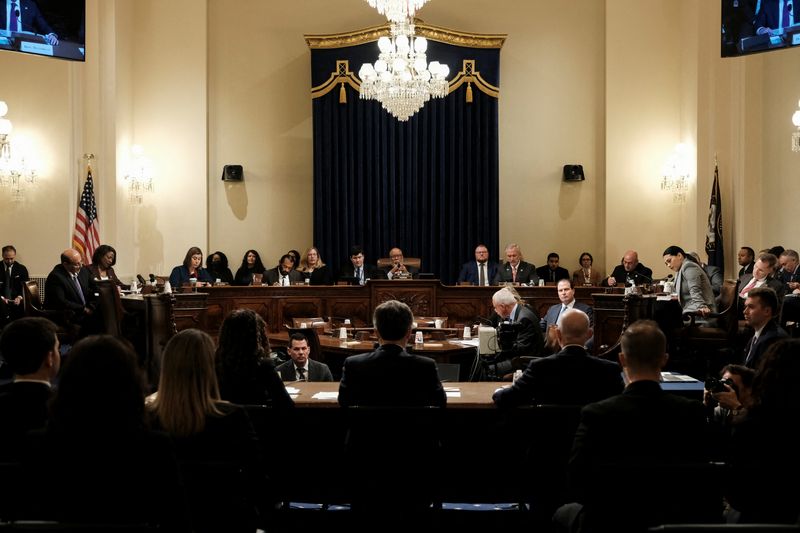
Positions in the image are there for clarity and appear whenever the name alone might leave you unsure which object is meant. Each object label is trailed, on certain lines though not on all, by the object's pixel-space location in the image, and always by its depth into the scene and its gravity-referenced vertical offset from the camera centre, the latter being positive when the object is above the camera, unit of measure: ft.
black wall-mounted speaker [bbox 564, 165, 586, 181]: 46.75 +4.22
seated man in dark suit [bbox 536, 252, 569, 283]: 45.38 -0.95
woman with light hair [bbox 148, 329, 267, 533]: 10.68 -2.10
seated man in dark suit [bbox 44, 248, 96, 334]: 35.01 -1.55
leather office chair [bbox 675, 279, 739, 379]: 32.48 -3.07
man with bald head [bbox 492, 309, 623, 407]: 13.64 -2.02
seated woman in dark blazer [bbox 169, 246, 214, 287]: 40.37 -0.87
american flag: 40.09 +1.22
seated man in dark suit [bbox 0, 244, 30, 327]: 39.40 -1.10
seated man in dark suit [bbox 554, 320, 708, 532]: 9.58 -2.34
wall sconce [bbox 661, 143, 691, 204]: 44.37 +3.96
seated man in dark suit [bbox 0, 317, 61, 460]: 10.18 -1.47
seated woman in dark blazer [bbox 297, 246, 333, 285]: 39.60 -0.78
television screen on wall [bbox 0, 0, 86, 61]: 34.09 +8.99
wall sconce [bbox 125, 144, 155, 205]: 44.52 +3.95
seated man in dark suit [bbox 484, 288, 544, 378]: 22.79 -1.95
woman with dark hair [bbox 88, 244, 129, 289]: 37.35 -0.36
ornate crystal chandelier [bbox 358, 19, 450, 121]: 34.22 +7.01
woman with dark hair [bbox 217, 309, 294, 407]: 13.41 -1.83
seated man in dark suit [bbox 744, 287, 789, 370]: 18.11 -1.38
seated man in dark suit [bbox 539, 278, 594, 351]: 23.95 -1.78
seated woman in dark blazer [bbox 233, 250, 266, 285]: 45.02 -0.76
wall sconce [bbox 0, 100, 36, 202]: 40.29 +3.70
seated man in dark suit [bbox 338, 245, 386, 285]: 40.52 -0.84
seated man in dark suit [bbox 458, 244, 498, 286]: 41.63 -0.87
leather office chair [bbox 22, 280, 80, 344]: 34.19 -2.39
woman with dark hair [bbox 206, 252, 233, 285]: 45.23 -0.76
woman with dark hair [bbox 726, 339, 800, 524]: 9.66 -2.24
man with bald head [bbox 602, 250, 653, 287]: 42.29 -0.90
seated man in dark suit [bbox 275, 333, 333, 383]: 20.20 -2.66
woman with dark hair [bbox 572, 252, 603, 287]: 45.44 -1.06
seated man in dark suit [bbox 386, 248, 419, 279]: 38.11 -0.75
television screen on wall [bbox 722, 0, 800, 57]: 31.86 +8.43
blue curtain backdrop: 46.14 +4.29
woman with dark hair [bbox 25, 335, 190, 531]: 8.39 -2.00
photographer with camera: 12.25 -2.13
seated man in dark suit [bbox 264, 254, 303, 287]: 40.98 -1.01
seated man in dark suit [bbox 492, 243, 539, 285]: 41.11 -0.91
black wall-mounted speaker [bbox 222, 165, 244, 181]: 46.78 +4.26
